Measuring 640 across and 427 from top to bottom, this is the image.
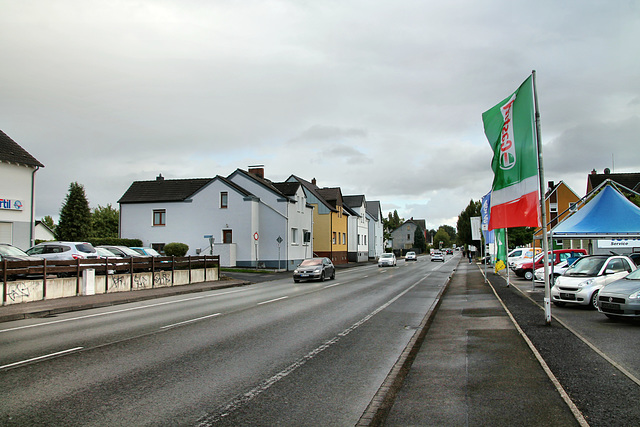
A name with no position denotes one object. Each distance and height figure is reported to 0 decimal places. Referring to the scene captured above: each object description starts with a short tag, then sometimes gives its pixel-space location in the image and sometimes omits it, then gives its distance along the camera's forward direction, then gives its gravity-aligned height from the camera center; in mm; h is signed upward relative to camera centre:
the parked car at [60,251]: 24016 -42
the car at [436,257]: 73188 -1494
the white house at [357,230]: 71688 +2622
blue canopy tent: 16172 +823
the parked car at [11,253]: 20019 -102
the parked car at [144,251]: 33094 -117
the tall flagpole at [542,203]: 10633 +914
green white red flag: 11203 +2019
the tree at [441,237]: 187775 +3653
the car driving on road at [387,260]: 52919 -1376
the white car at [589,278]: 14992 -1019
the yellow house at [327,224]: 59656 +2879
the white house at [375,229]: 90050 +3469
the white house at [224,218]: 42188 +2732
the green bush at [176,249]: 33938 +6
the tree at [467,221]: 99356 +5753
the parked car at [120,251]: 29803 -84
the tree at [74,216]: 70062 +4764
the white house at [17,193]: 28719 +3361
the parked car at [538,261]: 27922 -889
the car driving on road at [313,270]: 29266 -1322
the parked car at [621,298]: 11414 -1242
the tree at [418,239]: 145125 +2307
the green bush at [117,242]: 39719 +640
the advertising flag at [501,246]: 28297 -17
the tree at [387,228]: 115612 +4798
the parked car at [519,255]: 38406 -713
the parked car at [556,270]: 23195 -1167
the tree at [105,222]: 83438 +4650
